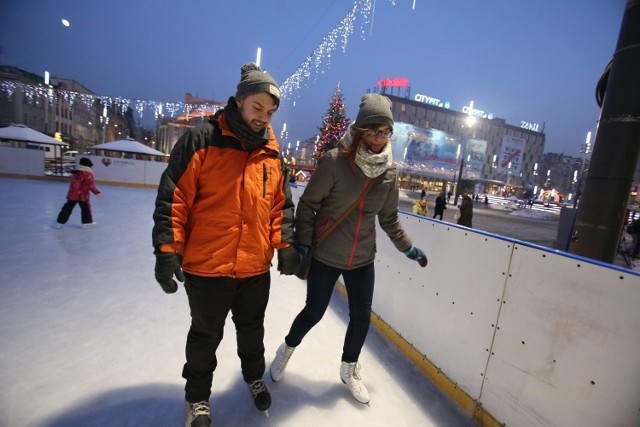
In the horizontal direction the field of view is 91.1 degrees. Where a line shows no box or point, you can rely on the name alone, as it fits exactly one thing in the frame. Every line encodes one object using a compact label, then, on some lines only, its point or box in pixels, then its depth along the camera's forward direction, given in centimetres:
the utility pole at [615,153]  208
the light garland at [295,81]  661
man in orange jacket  124
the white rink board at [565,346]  125
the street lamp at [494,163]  5775
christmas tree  2198
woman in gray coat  155
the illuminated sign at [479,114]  5238
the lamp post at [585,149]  1893
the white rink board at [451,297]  181
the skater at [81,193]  523
